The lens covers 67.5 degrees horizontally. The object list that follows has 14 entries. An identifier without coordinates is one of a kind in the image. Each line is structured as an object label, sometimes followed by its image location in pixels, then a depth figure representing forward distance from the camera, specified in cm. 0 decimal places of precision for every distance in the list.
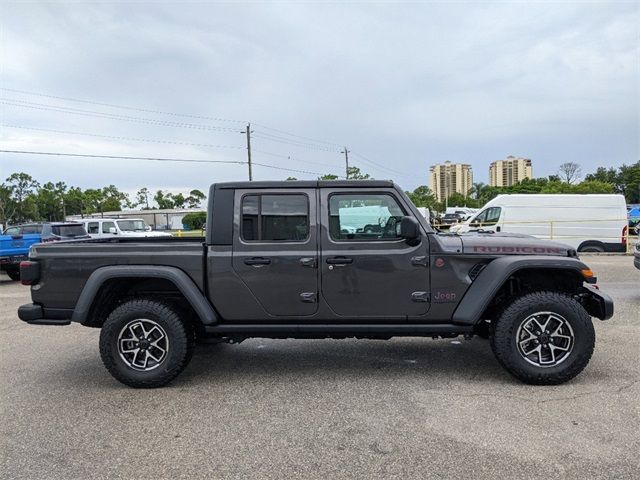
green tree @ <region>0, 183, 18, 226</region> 7125
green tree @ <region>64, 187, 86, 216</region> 8562
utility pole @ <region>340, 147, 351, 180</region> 6318
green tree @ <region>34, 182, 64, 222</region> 8072
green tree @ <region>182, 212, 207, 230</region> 6193
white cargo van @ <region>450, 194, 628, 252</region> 1620
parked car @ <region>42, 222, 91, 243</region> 1398
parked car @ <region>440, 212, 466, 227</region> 4616
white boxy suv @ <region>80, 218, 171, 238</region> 2194
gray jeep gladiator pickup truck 417
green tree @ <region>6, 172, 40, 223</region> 7600
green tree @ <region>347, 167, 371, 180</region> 5933
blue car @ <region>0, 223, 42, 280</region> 1251
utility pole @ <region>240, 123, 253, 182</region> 4355
